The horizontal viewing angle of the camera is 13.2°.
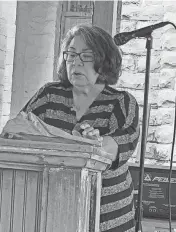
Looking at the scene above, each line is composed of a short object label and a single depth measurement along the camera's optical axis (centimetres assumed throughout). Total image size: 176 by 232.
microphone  309
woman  269
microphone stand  310
